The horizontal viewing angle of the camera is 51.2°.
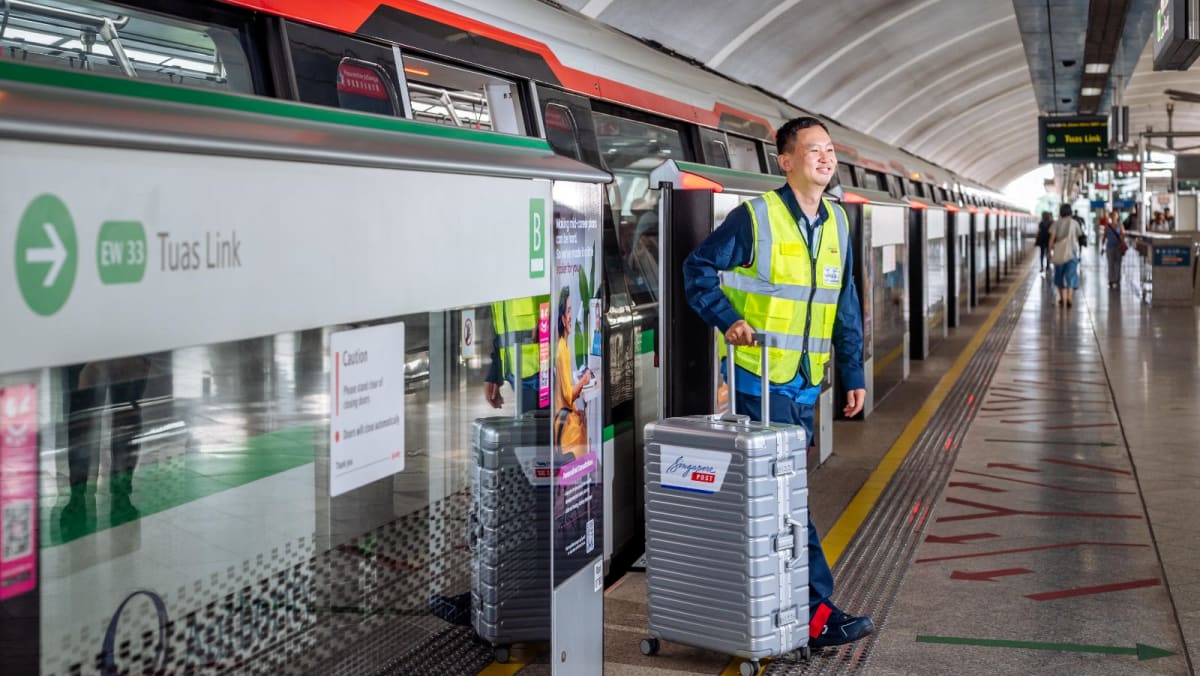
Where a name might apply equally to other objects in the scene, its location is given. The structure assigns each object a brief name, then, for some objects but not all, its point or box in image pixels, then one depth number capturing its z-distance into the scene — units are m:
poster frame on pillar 3.40
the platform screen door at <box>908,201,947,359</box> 13.62
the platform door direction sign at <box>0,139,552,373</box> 1.70
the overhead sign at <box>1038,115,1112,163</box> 24.17
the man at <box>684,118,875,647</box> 4.52
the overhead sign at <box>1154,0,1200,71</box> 7.23
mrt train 1.81
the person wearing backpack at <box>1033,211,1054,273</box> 31.16
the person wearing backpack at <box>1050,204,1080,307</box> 20.22
